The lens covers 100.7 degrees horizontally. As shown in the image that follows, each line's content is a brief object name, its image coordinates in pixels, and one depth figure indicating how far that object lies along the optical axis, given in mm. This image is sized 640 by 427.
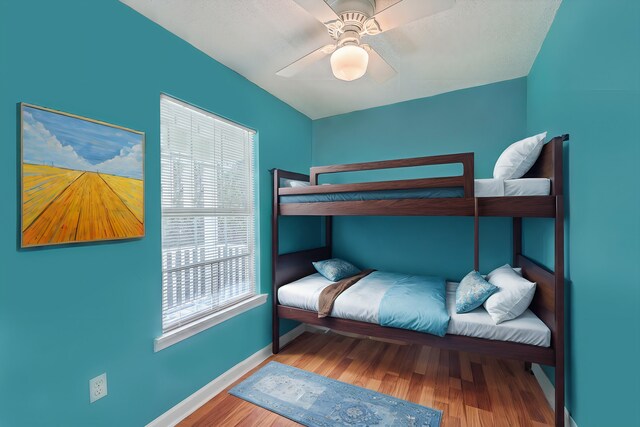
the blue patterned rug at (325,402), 1729
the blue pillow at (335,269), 2791
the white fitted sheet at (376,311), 1690
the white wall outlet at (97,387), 1385
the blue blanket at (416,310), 1872
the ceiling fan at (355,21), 1274
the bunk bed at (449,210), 1635
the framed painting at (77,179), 1187
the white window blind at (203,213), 1825
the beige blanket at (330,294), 2230
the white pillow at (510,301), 1755
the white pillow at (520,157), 1860
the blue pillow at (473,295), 1865
